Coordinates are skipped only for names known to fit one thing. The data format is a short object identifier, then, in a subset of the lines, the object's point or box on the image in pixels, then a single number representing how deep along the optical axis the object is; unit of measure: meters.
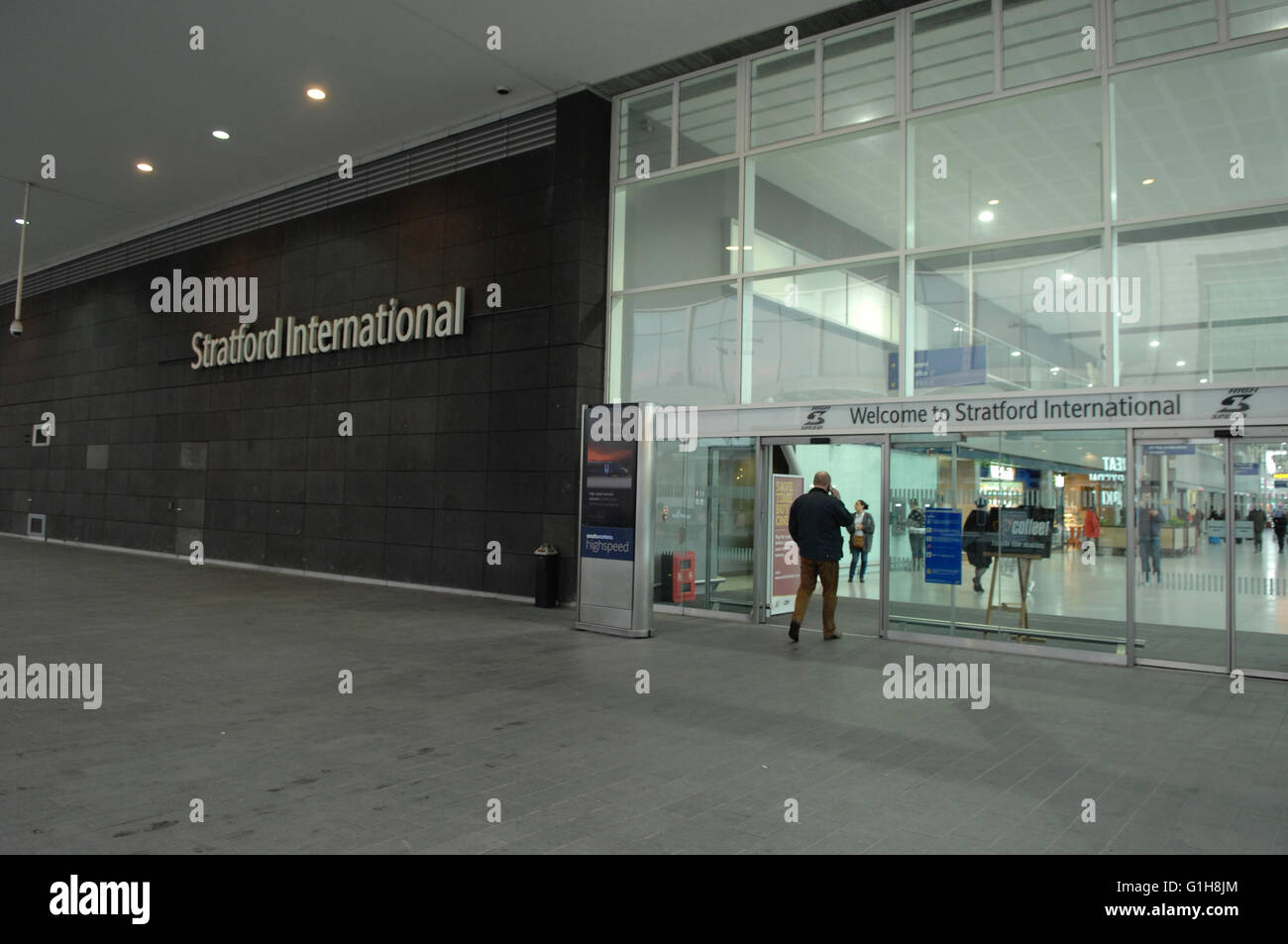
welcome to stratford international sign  7.36
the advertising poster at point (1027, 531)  8.39
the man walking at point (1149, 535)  7.79
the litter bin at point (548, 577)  10.90
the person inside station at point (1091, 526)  8.03
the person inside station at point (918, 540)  9.04
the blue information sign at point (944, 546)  8.89
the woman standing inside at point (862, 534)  13.23
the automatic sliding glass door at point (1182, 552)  7.44
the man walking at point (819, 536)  8.55
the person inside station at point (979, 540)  8.73
